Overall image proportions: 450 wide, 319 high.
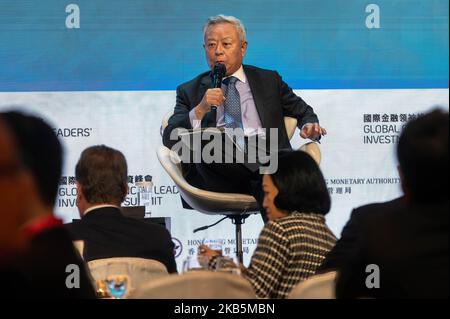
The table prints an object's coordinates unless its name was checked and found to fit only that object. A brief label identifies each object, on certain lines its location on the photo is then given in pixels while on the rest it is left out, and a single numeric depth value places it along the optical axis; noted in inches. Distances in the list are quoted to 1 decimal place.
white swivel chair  339.3
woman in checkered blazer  201.0
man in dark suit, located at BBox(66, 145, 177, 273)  224.4
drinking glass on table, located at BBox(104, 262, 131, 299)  195.5
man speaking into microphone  359.9
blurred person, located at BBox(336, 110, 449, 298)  135.3
